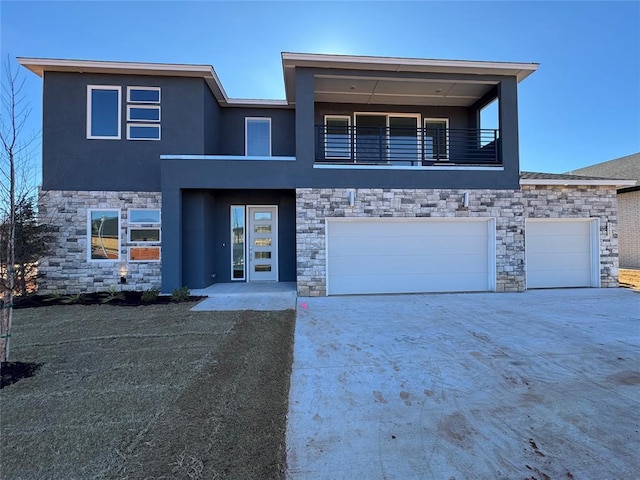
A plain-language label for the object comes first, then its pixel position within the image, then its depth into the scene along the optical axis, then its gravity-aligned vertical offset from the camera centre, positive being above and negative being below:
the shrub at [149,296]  7.84 -1.32
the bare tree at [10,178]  3.85 +0.86
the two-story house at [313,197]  8.74 +1.28
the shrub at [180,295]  7.97 -1.31
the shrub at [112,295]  8.05 -1.38
